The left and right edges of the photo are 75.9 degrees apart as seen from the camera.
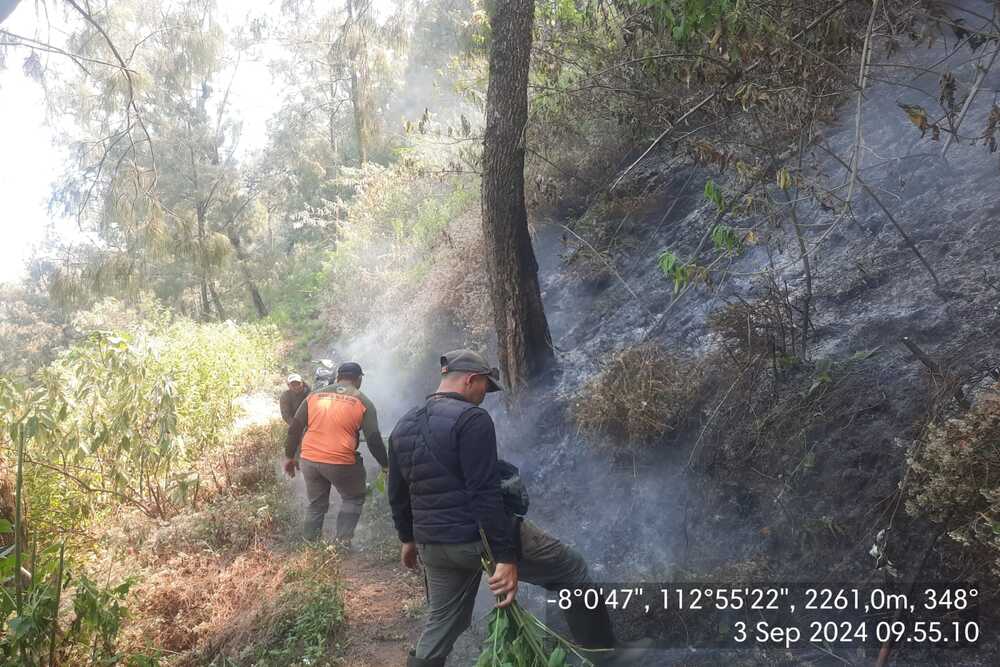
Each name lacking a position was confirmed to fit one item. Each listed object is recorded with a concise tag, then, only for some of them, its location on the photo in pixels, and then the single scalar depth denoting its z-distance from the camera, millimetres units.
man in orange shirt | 5656
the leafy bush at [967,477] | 2676
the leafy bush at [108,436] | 5957
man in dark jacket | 3139
